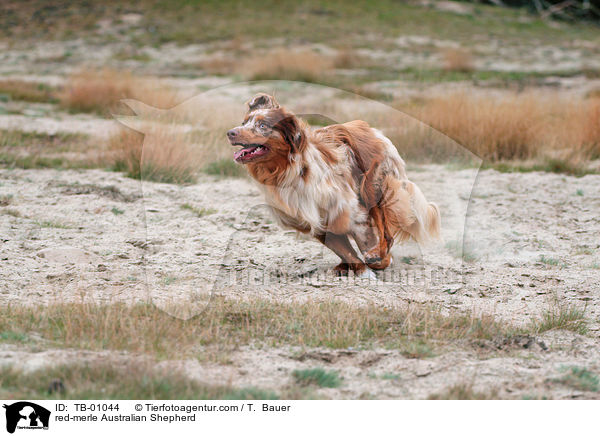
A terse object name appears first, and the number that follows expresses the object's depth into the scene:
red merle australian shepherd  9.94
